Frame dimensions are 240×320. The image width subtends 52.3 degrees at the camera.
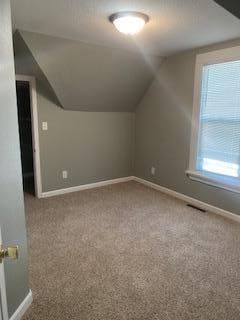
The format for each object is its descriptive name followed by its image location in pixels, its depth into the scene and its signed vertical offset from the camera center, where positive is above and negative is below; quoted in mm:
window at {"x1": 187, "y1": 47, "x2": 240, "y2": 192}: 3018 +67
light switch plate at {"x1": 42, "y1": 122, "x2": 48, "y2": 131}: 3755 -21
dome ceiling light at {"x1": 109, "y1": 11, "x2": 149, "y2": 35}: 2160 +940
